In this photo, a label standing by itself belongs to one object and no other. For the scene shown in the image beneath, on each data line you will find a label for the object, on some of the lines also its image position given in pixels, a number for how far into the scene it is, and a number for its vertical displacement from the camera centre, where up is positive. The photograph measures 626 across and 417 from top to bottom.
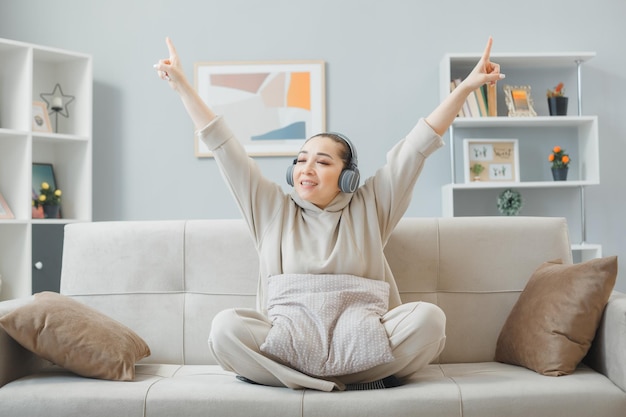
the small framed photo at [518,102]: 3.78 +0.72
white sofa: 2.35 -0.12
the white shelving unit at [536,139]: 3.91 +0.54
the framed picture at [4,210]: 3.53 +0.13
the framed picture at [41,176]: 3.81 +0.32
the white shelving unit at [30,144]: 3.55 +0.49
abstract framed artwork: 3.94 +0.75
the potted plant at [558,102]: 3.77 +0.71
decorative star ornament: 3.91 +0.75
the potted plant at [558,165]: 3.80 +0.39
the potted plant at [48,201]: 3.72 +0.18
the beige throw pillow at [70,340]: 1.97 -0.29
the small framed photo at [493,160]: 3.84 +0.42
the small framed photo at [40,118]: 3.75 +0.62
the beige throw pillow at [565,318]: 2.01 -0.23
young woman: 2.13 +0.12
